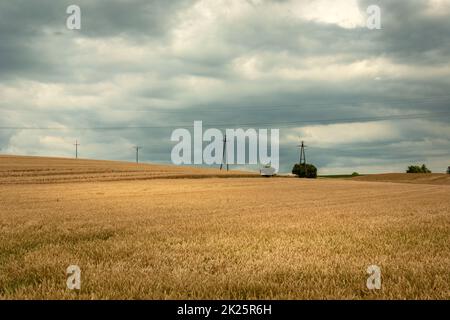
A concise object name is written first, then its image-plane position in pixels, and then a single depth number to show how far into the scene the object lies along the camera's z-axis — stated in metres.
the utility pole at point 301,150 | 125.31
